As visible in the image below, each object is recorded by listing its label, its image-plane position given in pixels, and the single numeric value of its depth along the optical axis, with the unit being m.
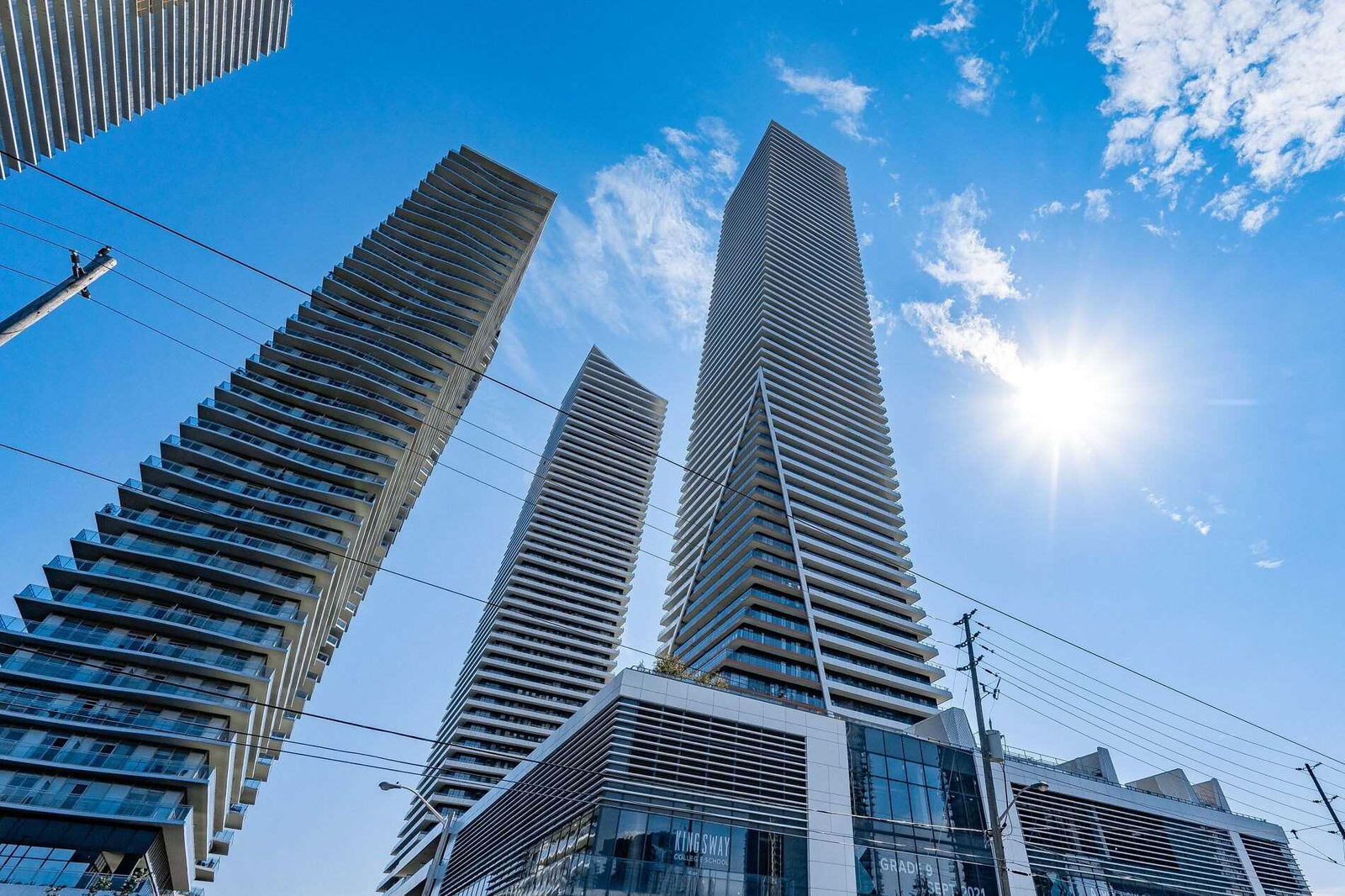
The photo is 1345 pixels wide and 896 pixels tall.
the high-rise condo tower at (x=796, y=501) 68.56
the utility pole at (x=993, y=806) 18.73
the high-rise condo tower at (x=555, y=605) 80.88
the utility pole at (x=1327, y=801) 33.25
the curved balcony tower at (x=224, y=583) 35.53
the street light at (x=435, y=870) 19.55
